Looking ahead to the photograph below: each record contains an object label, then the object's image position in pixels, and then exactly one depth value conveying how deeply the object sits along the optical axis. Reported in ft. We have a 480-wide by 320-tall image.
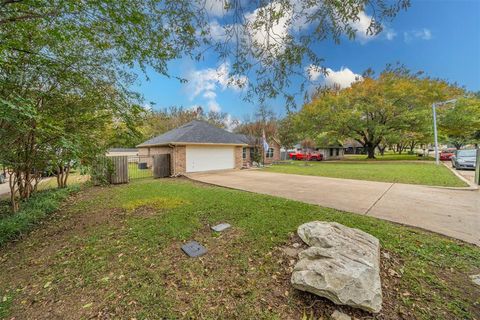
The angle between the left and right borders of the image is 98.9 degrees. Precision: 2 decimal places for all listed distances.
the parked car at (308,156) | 95.55
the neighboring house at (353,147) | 133.78
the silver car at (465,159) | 42.39
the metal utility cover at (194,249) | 10.58
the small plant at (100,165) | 17.23
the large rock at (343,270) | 6.73
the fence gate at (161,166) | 41.11
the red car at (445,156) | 79.12
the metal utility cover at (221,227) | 13.16
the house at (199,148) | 43.81
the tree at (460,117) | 63.62
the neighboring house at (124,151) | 113.54
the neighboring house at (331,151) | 112.51
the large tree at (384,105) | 66.03
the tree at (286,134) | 101.65
